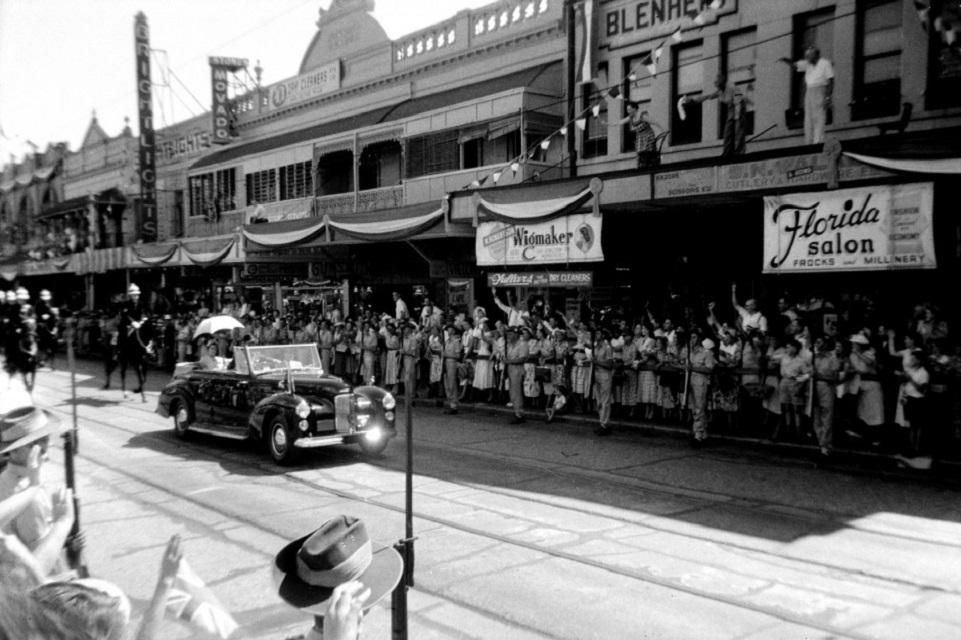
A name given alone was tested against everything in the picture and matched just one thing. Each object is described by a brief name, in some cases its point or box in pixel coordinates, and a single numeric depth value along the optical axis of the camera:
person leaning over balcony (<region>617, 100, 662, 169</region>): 15.52
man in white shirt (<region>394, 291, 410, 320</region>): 21.78
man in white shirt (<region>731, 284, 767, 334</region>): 13.45
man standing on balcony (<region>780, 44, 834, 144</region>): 13.37
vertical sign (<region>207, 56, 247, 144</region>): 31.00
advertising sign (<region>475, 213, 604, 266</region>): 15.27
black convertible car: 10.84
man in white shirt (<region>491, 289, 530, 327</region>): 17.45
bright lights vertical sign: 33.09
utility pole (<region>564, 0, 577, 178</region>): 18.60
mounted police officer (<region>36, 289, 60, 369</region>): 23.80
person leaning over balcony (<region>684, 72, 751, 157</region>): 13.96
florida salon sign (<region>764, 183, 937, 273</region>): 11.10
